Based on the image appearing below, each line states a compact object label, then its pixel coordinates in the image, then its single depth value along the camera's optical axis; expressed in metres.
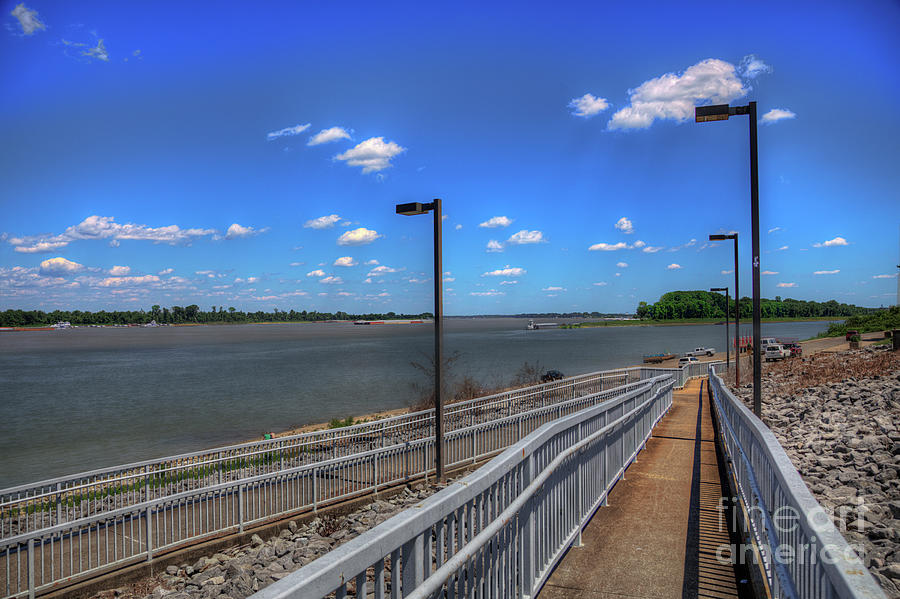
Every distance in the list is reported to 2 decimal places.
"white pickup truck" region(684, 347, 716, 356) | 77.88
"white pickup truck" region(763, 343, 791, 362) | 45.62
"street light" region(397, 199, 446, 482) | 12.31
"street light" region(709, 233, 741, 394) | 21.16
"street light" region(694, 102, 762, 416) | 10.49
